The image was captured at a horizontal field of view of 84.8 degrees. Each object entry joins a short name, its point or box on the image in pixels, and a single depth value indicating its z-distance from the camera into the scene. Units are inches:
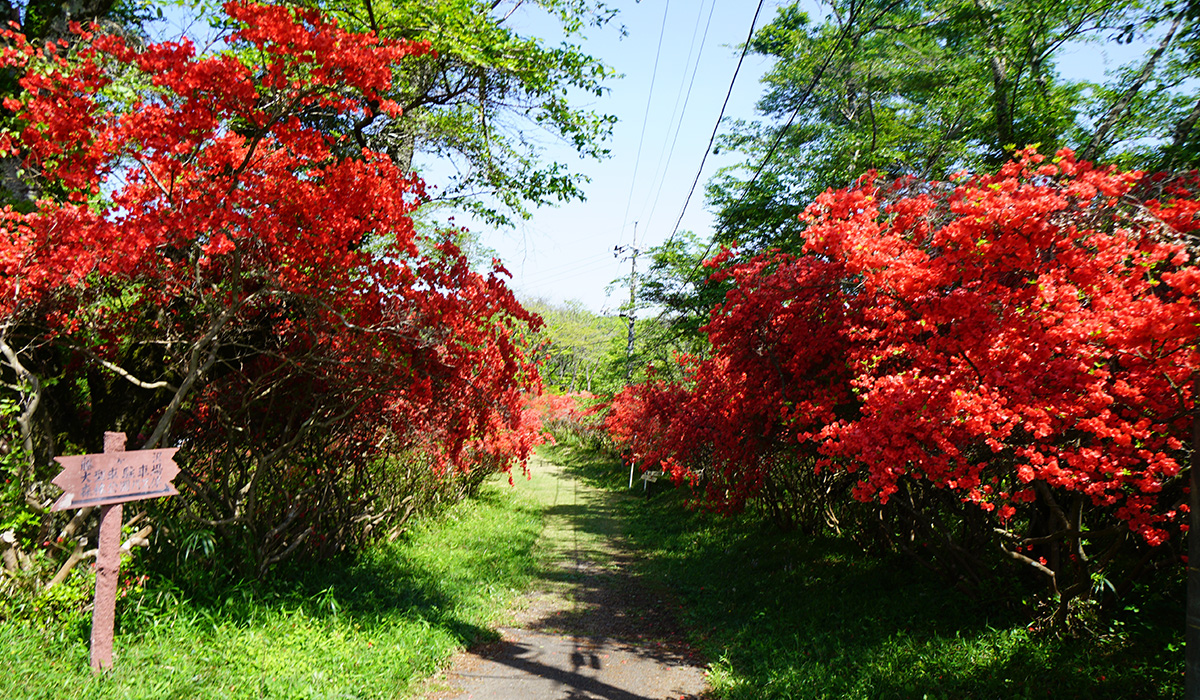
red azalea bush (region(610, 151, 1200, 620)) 152.7
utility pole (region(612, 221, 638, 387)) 804.8
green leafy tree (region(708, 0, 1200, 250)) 325.1
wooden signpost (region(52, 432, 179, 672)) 155.3
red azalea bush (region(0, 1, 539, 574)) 179.0
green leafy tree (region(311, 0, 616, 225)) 318.3
